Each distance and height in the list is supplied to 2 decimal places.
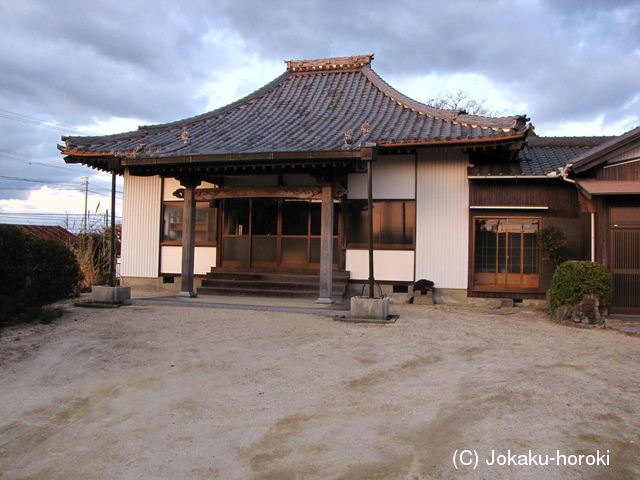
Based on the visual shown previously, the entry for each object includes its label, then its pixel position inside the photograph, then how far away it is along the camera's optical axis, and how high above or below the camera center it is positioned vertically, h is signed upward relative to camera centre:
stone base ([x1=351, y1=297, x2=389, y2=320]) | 7.94 -0.86
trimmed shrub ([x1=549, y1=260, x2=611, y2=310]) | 7.95 -0.36
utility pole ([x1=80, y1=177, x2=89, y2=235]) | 43.59 +5.15
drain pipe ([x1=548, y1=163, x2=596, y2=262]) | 8.94 +0.78
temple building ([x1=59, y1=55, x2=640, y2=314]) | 9.68 +1.26
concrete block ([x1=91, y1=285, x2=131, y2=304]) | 9.45 -0.87
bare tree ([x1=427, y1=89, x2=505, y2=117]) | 27.85 +9.02
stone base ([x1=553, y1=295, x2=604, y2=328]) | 7.82 -0.87
